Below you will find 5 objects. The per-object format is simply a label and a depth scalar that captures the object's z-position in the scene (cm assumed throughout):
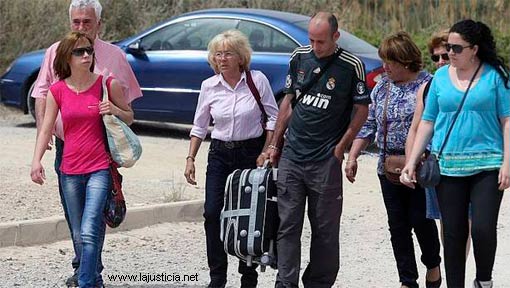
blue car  2226
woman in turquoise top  1018
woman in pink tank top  1099
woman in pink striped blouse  1159
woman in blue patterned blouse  1165
